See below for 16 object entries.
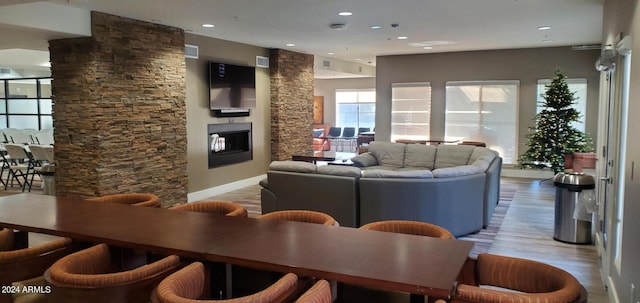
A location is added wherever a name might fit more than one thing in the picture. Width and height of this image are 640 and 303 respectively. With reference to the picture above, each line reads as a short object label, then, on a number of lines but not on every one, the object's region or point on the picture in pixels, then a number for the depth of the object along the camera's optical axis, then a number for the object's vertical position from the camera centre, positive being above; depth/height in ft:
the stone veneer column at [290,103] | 31.83 +1.29
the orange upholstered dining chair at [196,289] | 5.74 -2.11
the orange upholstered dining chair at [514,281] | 5.82 -2.14
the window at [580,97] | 31.60 +1.81
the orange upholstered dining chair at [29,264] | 7.54 -2.31
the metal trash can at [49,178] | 22.22 -2.73
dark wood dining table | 6.31 -1.92
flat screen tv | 26.68 +2.05
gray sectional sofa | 16.94 -2.56
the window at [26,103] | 38.83 +1.35
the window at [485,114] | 33.91 +0.69
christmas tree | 29.71 -0.43
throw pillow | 26.99 -2.12
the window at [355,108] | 55.31 +1.67
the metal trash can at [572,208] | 17.03 -3.00
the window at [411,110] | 36.42 +0.99
